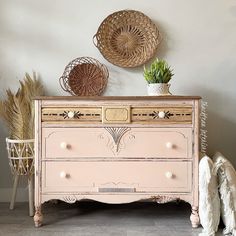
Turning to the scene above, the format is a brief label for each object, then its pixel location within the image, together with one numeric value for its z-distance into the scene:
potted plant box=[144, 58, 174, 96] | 2.31
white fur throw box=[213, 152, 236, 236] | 2.05
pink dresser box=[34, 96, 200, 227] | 2.16
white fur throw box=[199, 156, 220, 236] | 2.04
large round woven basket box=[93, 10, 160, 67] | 2.66
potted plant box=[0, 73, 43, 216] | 2.41
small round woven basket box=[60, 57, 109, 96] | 2.66
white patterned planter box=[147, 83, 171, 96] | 2.30
